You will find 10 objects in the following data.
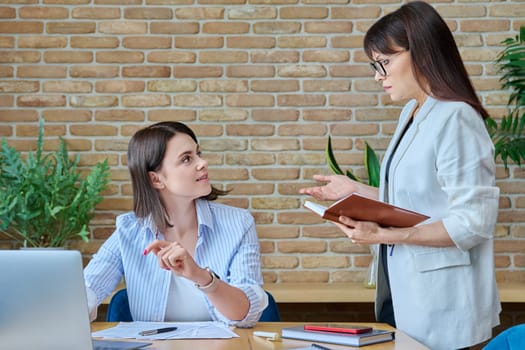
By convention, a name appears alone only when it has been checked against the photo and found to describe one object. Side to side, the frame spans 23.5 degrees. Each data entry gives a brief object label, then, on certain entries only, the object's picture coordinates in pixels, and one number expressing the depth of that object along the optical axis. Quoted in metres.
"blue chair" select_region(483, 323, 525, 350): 3.37
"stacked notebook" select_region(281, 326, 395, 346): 3.48
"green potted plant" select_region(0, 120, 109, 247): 4.96
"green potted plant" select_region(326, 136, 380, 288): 5.08
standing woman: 3.68
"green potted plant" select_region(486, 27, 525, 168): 5.11
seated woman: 3.96
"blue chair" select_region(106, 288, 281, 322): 4.05
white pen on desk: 3.56
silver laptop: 3.09
